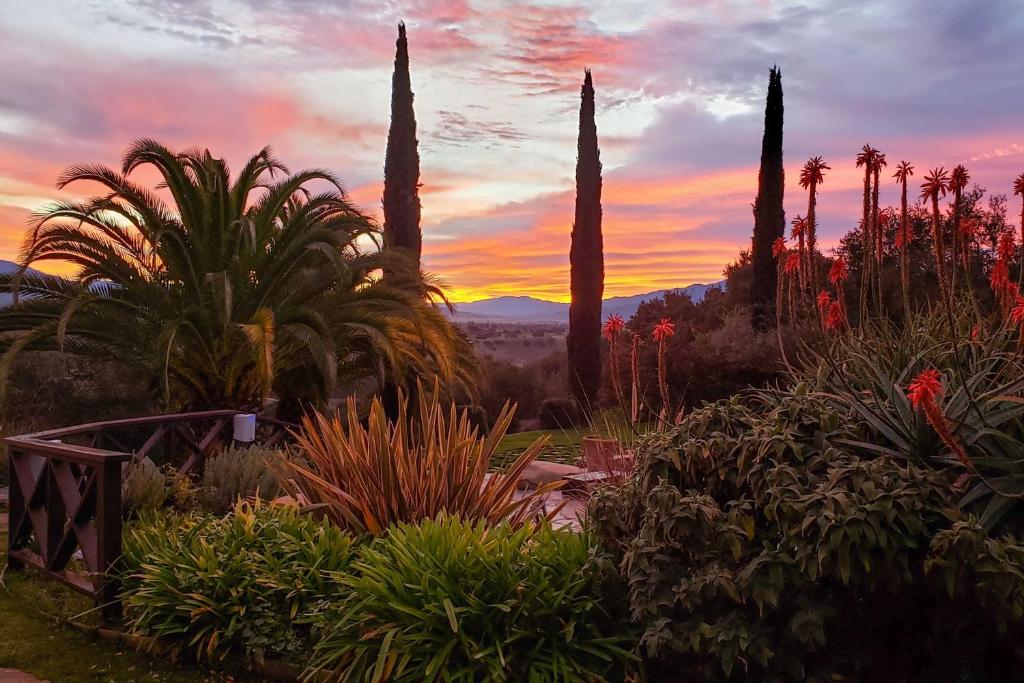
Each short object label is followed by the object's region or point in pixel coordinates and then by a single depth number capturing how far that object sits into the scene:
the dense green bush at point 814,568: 3.35
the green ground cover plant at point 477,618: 4.09
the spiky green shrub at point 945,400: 3.61
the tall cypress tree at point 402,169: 22.39
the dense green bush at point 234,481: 7.69
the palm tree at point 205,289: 11.31
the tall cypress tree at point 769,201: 21.75
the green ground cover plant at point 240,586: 4.81
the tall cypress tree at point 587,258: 24.03
